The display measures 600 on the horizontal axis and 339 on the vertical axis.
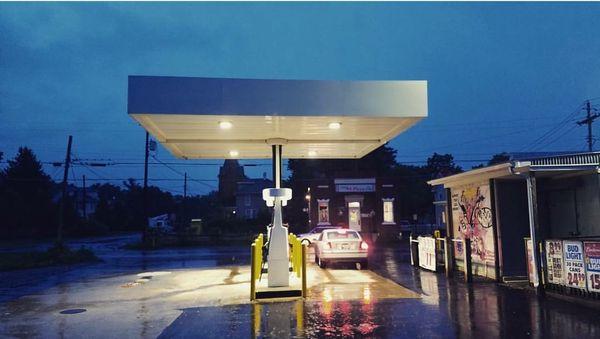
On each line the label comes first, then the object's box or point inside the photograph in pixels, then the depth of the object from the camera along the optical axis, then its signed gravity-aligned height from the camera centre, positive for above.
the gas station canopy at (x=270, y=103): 8.75 +2.41
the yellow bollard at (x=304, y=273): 10.20 -1.12
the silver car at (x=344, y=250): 15.98 -0.96
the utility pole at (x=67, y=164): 29.21 +4.21
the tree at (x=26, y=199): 51.22 +3.39
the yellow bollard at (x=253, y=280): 9.93 -1.24
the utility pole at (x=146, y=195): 36.51 +2.72
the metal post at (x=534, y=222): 9.99 -0.06
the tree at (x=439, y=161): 73.25 +9.90
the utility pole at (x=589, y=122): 38.58 +8.37
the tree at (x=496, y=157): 59.16 +8.47
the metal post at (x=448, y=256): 12.98 -1.01
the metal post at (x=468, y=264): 11.91 -1.15
